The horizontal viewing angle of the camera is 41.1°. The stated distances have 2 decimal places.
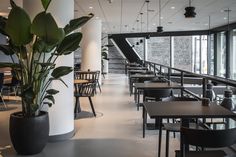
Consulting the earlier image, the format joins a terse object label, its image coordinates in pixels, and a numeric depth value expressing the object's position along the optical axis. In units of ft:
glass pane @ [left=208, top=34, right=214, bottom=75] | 58.08
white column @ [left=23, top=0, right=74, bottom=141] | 15.57
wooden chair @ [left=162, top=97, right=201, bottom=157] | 11.67
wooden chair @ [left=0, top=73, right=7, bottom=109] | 25.26
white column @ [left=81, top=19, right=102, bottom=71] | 39.32
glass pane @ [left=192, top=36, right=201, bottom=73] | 62.59
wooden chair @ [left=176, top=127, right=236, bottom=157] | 7.45
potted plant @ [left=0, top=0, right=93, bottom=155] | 12.48
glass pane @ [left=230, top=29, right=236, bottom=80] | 49.62
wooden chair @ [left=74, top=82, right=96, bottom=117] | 22.04
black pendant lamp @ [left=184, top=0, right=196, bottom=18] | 23.12
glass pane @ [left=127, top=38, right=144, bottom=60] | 73.36
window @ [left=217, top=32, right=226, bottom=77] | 53.72
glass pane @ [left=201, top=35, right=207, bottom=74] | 60.49
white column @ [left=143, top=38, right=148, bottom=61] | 72.38
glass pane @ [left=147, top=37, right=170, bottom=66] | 67.72
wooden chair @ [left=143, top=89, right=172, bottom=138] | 16.90
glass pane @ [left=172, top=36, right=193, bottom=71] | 64.69
